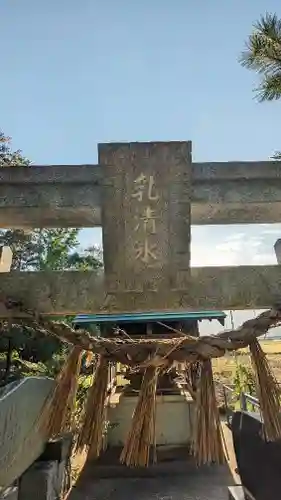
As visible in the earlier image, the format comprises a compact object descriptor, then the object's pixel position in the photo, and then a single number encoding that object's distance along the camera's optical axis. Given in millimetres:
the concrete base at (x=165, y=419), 7324
